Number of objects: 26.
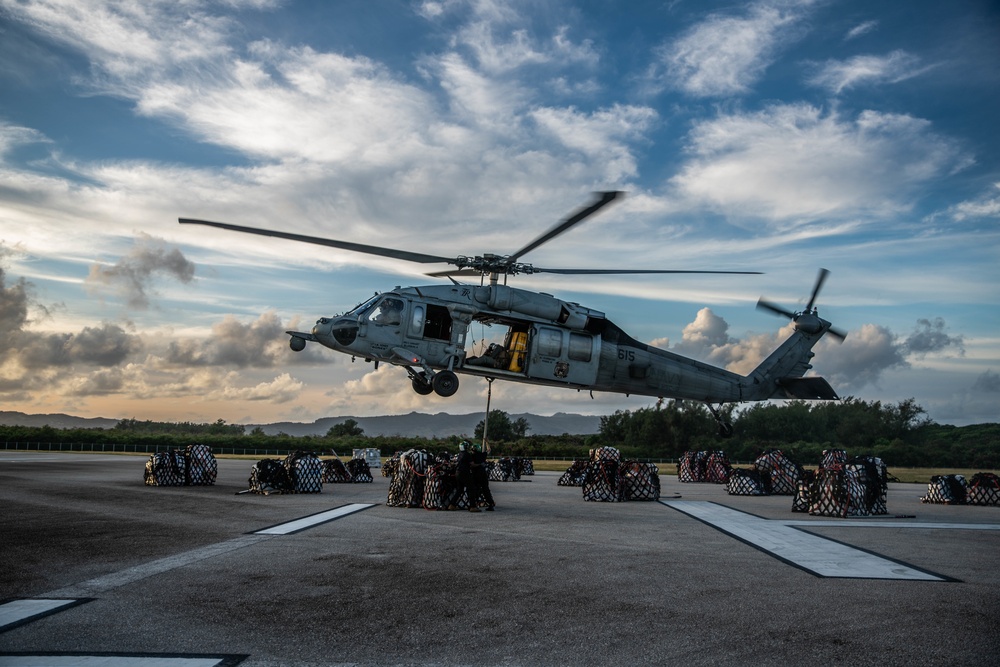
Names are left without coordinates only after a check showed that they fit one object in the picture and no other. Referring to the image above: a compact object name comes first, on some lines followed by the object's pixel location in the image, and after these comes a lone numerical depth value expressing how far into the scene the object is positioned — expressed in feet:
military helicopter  81.30
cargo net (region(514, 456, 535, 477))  125.18
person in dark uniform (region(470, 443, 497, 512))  56.03
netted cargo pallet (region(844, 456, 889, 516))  58.23
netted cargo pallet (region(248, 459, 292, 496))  68.39
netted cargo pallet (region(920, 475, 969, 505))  74.54
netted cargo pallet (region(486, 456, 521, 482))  107.24
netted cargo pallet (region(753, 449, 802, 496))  83.66
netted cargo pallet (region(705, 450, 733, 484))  120.57
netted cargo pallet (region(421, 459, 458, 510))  57.52
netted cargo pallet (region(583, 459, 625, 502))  69.51
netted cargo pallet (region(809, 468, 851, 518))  57.57
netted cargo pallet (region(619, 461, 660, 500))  71.05
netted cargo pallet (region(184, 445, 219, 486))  77.00
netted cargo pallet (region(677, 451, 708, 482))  122.31
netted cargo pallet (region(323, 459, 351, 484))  93.25
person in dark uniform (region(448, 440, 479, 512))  56.03
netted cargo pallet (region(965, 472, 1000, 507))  74.64
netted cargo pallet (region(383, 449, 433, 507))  58.39
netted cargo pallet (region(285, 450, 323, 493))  69.92
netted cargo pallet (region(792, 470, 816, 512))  59.06
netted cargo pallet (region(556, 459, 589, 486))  97.40
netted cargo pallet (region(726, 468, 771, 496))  80.84
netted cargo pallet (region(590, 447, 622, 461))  83.69
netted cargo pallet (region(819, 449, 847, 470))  82.57
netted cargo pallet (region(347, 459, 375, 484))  92.63
